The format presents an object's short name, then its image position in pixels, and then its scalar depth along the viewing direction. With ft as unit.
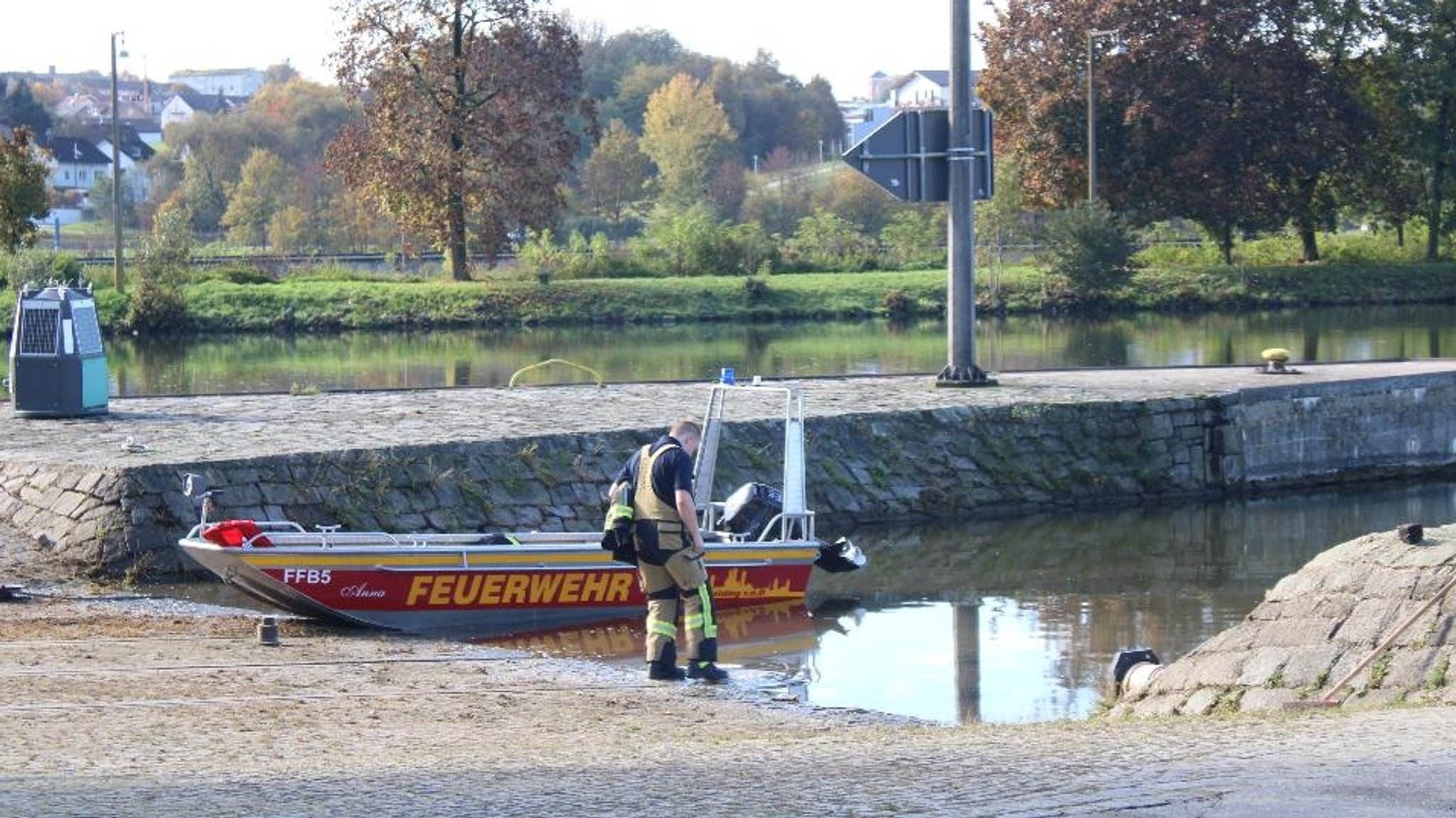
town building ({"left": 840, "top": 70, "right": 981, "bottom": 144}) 444.96
